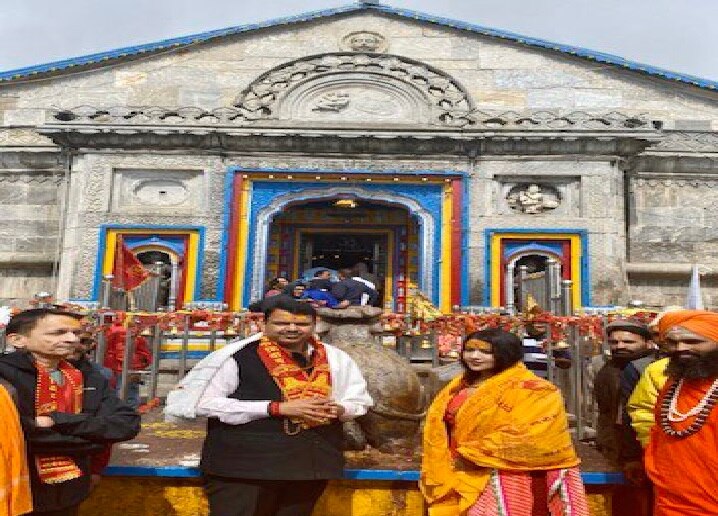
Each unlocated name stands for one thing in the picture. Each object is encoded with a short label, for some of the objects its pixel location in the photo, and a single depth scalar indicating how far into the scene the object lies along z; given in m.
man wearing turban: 2.82
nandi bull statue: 4.70
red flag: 10.05
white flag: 10.41
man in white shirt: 3.10
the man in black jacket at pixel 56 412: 2.85
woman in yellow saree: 3.11
